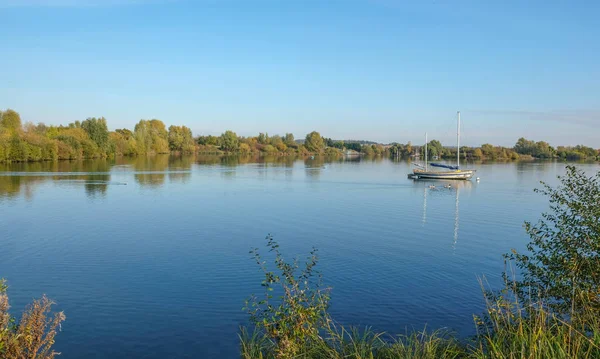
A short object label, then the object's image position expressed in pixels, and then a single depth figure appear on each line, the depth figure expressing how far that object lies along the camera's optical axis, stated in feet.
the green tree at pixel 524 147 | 514.60
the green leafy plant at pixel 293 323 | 23.34
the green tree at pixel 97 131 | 326.03
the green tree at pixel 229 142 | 553.64
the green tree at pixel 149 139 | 405.25
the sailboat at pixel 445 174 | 191.31
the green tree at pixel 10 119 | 277.03
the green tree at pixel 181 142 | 502.38
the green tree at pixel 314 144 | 645.10
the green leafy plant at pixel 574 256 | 26.22
